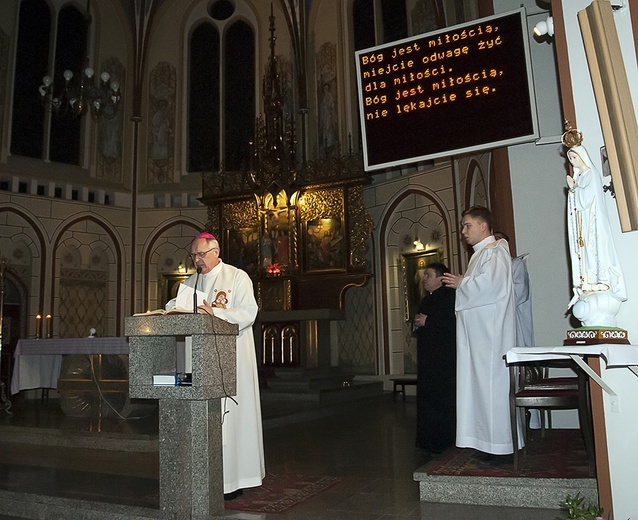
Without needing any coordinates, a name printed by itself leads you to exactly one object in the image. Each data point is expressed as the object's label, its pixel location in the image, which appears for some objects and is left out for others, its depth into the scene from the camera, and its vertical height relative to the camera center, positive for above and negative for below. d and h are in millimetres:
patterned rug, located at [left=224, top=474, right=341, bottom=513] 4039 -974
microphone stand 3889 +344
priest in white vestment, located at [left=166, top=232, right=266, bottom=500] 4277 -83
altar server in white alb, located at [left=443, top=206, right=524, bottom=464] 4340 -5
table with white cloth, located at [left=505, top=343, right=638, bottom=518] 3248 -463
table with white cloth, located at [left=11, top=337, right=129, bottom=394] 7594 +130
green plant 2936 -805
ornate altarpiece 12578 +2684
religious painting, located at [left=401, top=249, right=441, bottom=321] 12359 +1464
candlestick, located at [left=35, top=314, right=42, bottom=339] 12852 +796
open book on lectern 4195 +415
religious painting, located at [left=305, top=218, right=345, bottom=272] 12734 +2232
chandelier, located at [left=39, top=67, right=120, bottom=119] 10312 +4597
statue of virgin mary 3307 +511
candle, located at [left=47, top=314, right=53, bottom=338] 12898 +792
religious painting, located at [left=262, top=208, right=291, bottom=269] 13102 +2454
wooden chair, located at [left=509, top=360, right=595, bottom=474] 4031 -361
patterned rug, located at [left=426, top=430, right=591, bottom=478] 3980 -816
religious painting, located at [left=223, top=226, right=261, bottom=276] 13609 +2418
